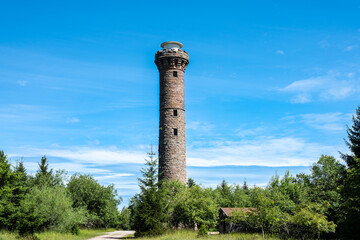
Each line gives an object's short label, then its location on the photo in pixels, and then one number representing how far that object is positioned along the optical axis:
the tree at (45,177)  46.37
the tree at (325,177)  34.09
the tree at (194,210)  29.88
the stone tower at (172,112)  35.06
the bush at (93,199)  44.31
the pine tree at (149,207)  28.03
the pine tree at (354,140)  32.88
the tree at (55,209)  29.66
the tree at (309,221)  23.44
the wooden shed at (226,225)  34.31
